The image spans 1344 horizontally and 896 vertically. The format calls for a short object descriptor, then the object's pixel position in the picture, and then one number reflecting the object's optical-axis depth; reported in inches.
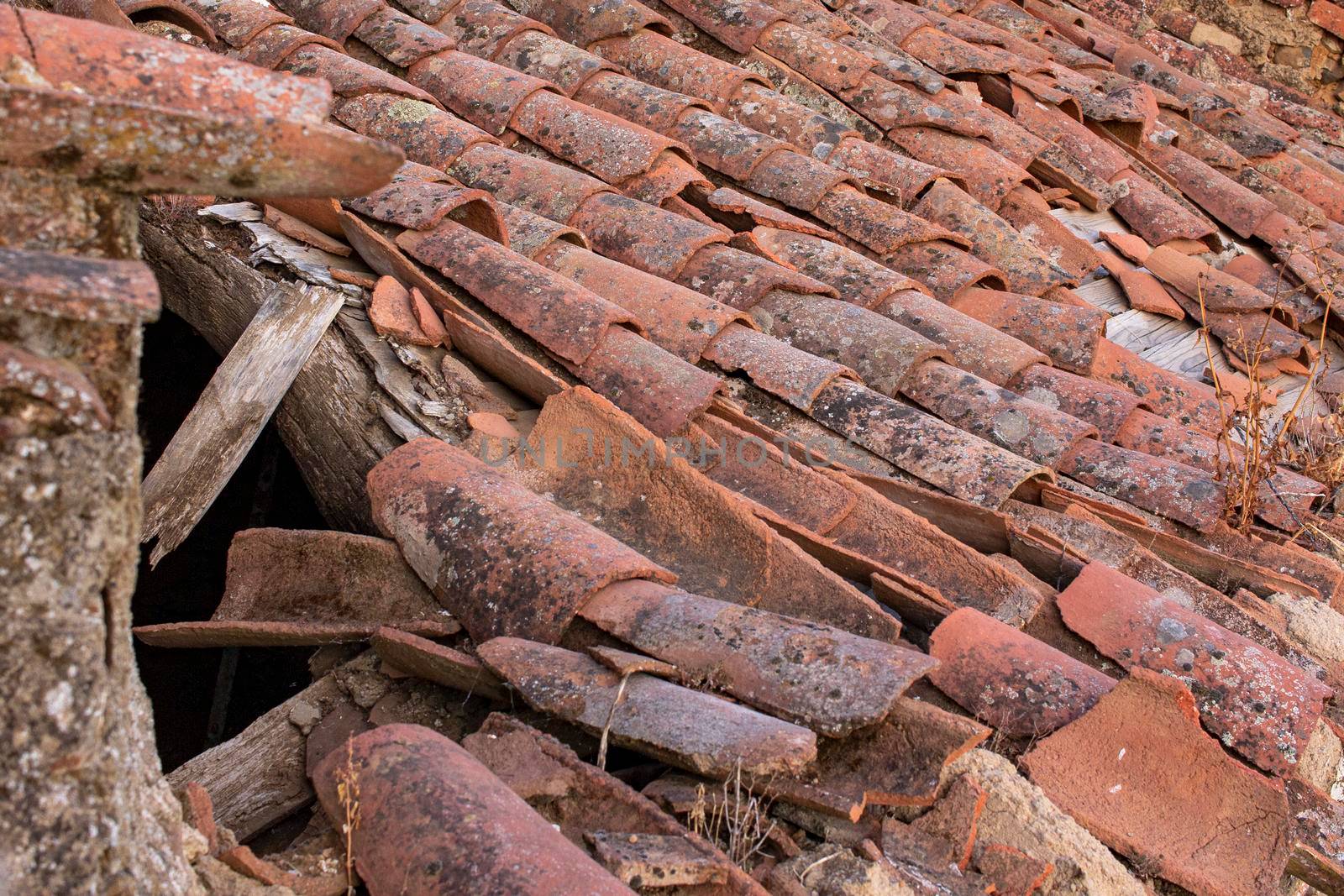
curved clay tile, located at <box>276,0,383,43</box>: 199.6
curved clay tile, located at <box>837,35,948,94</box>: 229.6
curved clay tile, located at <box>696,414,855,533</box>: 123.3
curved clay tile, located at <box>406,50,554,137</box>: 187.0
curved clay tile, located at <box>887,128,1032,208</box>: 213.5
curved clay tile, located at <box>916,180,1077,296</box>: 194.5
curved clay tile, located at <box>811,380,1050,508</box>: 130.8
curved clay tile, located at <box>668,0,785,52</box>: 227.3
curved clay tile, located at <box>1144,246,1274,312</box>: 212.2
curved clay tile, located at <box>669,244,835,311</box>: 160.7
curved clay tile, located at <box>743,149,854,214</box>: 189.9
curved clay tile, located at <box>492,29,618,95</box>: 201.8
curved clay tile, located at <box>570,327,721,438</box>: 126.3
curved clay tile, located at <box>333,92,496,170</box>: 171.3
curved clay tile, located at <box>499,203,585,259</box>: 152.3
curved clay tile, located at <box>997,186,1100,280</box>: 209.8
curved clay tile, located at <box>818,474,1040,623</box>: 114.3
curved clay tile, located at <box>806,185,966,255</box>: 188.7
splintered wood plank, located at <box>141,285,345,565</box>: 131.3
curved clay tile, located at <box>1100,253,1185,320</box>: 208.4
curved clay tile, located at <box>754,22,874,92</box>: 225.9
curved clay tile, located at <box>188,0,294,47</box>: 183.2
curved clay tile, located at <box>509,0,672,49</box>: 220.2
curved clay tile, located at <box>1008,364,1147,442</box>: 160.4
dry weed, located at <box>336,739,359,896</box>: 74.2
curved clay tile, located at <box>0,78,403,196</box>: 52.4
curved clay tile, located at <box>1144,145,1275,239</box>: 244.0
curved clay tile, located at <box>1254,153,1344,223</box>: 269.1
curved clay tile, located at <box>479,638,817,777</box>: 80.8
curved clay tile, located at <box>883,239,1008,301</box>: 185.6
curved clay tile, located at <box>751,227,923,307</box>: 172.1
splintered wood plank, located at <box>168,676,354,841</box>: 97.0
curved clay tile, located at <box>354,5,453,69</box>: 196.9
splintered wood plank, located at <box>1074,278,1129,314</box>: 209.3
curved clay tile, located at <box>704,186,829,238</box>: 179.0
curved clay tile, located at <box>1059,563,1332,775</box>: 98.3
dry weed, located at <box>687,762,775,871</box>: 79.6
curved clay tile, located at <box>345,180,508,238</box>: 143.5
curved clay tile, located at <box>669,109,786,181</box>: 191.5
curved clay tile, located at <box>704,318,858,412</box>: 139.4
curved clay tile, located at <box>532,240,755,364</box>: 143.6
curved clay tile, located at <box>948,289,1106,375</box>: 177.3
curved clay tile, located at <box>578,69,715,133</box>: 193.6
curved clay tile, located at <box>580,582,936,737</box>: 86.4
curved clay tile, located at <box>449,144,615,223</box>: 167.5
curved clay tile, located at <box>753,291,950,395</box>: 153.6
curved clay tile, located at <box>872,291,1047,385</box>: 163.6
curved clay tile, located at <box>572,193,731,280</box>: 162.2
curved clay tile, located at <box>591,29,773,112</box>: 213.0
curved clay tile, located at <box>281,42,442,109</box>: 176.4
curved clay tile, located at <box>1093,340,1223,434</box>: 175.9
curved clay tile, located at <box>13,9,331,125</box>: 59.7
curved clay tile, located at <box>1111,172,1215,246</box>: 227.0
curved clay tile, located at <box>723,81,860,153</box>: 207.0
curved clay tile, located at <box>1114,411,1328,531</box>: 144.6
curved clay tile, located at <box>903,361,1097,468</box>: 147.3
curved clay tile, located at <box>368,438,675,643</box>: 98.5
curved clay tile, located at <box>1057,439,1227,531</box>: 141.3
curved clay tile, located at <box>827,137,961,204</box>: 202.2
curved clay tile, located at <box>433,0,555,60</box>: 208.2
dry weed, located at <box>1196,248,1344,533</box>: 139.1
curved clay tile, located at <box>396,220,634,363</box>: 133.0
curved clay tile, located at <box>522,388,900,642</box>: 107.8
